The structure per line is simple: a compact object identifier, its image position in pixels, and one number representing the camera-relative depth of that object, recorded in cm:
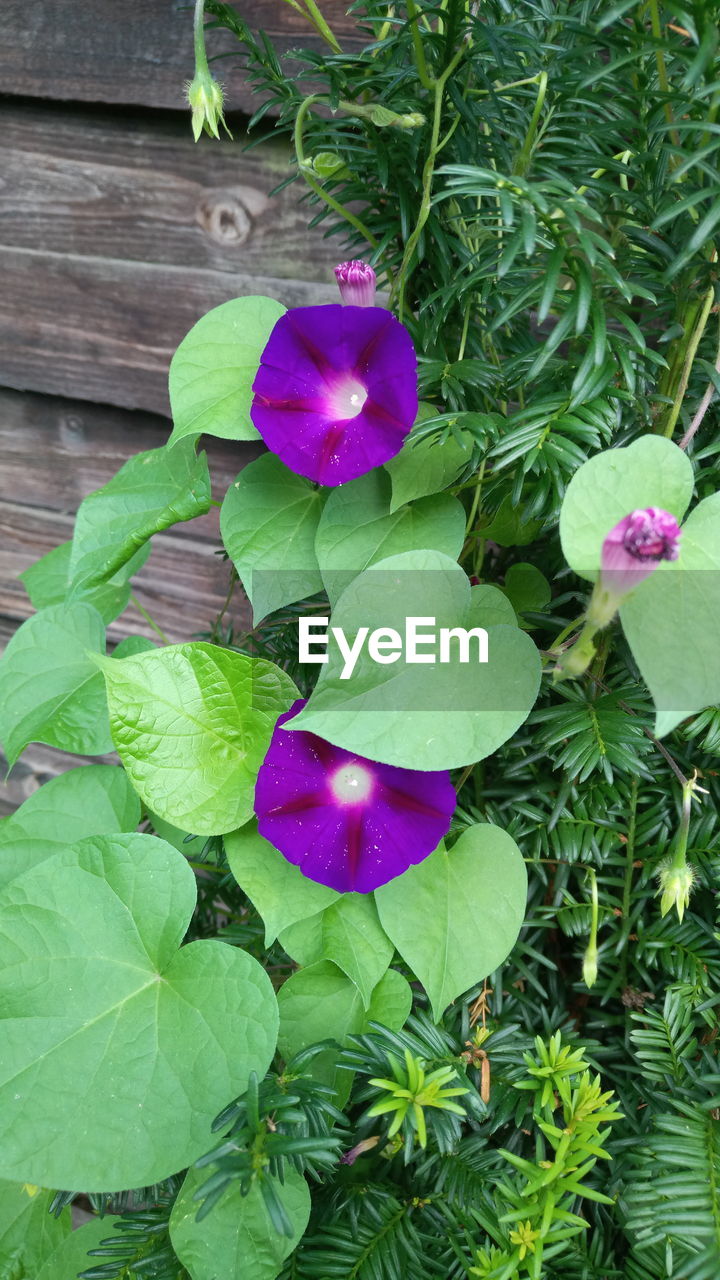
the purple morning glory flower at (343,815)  44
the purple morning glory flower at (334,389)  42
